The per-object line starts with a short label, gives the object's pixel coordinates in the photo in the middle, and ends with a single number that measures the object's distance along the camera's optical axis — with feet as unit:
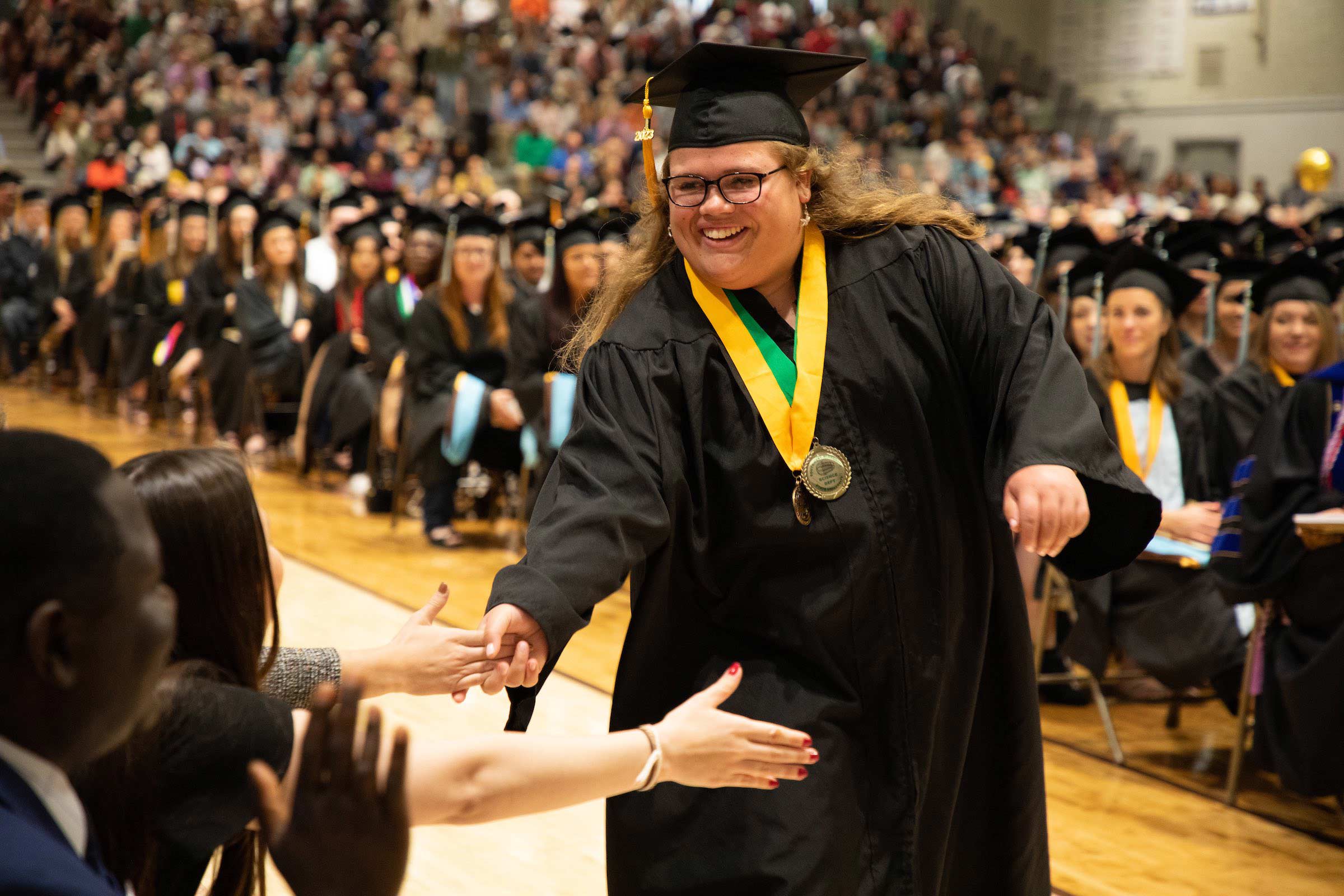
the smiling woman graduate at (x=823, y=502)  7.54
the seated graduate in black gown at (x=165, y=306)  37.70
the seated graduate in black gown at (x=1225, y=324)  22.18
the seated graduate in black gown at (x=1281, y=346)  17.38
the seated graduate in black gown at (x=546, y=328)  25.31
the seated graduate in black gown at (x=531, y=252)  29.94
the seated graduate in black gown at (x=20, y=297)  47.03
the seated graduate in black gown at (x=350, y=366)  31.17
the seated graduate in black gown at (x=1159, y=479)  15.99
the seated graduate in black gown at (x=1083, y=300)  19.93
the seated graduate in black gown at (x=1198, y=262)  25.93
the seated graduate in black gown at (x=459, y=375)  26.58
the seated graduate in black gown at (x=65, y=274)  43.60
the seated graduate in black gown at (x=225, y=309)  35.06
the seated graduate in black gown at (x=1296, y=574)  13.91
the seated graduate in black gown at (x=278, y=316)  33.53
